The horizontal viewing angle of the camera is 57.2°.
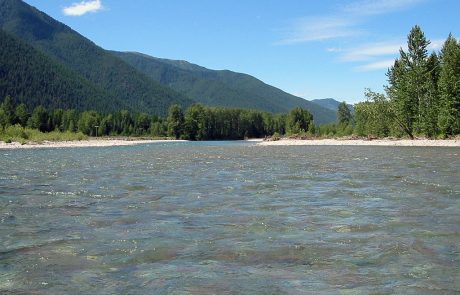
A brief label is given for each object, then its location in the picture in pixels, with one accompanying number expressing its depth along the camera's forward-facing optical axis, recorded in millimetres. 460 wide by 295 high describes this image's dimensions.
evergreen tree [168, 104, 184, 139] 185125
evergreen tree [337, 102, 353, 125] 172638
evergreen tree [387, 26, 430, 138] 79750
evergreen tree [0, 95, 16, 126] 158375
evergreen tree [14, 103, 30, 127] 168475
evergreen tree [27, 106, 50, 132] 166875
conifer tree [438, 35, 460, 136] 68312
